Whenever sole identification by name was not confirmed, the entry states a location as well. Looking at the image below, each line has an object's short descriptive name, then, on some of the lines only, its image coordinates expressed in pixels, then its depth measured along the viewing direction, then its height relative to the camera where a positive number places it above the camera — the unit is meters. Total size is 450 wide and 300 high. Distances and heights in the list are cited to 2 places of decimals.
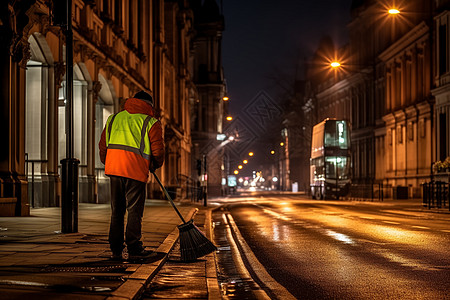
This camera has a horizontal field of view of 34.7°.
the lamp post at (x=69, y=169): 11.77 +0.02
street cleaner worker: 8.46 +0.15
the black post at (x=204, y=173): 35.52 -0.16
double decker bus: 42.91 +0.75
